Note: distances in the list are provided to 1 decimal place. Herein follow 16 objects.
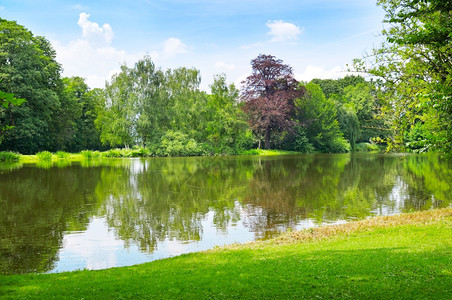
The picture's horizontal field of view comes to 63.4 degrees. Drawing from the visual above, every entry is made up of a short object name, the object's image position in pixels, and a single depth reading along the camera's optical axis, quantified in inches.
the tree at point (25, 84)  1809.8
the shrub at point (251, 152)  2422.5
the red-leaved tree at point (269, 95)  2409.0
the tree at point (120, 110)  2253.9
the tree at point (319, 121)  2704.0
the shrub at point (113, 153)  2263.8
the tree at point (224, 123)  2393.7
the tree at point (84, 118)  2753.4
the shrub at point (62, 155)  2032.1
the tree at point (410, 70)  355.6
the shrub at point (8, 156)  1681.0
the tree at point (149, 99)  2274.9
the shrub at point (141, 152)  2254.7
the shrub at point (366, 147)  3125.0
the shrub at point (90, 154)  2194.9
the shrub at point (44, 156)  1884.8
